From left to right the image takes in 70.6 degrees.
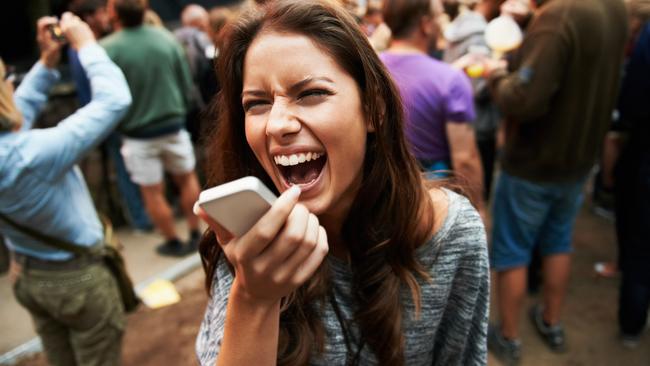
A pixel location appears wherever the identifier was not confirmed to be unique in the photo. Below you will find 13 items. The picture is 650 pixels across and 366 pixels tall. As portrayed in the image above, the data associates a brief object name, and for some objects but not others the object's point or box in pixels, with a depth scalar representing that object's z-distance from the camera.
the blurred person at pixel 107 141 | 3.92
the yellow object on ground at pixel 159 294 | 3.48
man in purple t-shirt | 2.36
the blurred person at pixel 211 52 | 4.40
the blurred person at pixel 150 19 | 4.14
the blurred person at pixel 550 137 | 2.20
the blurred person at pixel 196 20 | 5.04
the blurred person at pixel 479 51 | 3.30
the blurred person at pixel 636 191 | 2.66
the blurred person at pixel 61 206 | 1.75
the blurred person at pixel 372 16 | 5.01
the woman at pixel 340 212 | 1.01
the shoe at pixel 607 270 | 3.58
